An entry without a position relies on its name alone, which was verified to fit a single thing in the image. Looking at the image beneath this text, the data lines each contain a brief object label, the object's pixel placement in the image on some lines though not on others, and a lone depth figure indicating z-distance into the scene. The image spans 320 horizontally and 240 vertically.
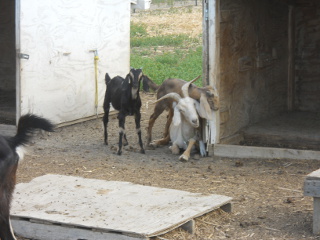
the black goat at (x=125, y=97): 9.49
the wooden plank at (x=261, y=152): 9.11
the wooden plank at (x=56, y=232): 5.71
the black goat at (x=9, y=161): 5.61
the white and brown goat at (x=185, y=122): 9.35
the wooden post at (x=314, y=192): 5.93
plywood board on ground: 5.83
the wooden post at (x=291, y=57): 12.16
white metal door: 10.50
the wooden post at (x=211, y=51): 9.33
